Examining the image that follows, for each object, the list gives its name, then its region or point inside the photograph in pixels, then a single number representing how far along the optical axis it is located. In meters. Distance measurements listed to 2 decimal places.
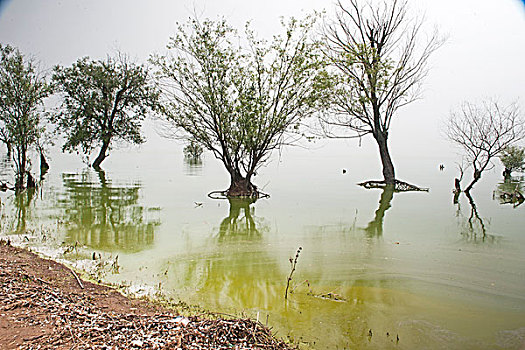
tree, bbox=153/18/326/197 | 12.10
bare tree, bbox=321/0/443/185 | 17.16
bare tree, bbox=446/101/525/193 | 14.83
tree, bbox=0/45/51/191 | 13.02
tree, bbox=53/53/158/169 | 23.39
